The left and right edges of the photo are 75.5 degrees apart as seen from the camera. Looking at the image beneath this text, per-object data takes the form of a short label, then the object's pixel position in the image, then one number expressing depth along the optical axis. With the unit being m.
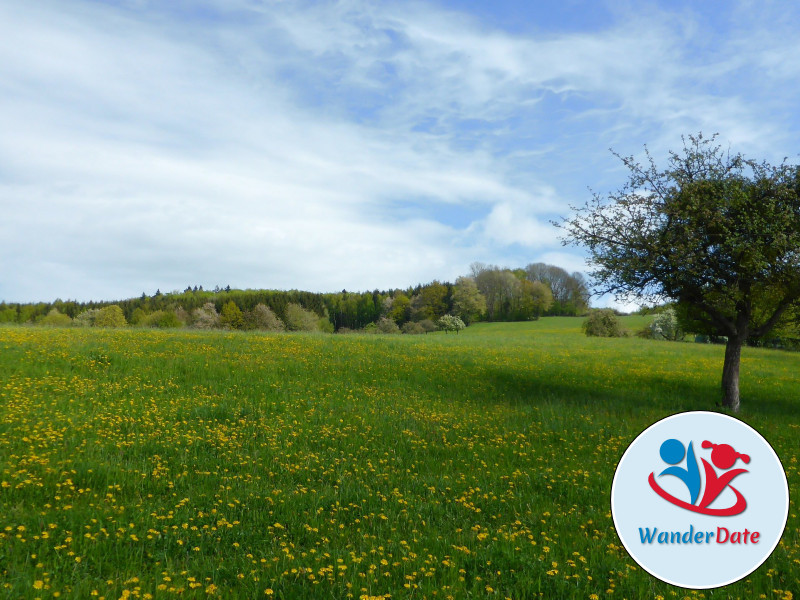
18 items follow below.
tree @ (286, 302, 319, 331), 103.55
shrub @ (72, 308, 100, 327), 88.19
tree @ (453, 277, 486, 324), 100.88
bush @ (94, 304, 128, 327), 73.40
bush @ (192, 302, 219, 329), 100.12
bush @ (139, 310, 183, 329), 78.41
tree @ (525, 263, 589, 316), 120.38
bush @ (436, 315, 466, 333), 69.50
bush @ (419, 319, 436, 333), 103.56
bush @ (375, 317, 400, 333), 106.82
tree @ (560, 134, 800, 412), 16.48
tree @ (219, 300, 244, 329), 103.31
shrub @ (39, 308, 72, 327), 86.53
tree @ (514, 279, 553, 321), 112.69
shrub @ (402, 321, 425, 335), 102.00
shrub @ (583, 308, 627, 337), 67.25
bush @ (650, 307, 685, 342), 66.12
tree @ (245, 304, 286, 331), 91.82
